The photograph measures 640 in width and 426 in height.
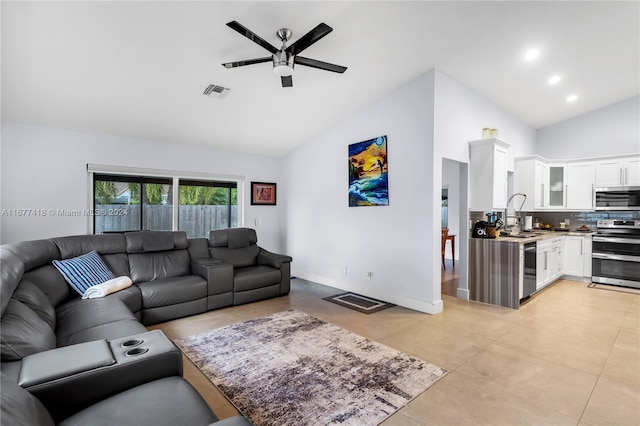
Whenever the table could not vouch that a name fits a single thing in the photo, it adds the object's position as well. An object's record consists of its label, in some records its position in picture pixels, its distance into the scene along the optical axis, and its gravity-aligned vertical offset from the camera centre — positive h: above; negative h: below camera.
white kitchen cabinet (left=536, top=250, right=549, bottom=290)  4.65 -0.84
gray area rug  2.05 -1.31
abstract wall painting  4.48 +0.60
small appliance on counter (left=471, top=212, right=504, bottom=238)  4.49 -0.24
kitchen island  4.10 -0.76
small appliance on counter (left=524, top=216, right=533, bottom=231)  5.97 -0.18
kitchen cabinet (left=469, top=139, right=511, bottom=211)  4.46 +0.59
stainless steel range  5.00 -0.64
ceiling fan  2.45 +1.40
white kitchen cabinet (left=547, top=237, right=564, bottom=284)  5.16 -0.79
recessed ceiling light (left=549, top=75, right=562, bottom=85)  4.38 +1.94
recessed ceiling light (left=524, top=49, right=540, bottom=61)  3.66 +1.93
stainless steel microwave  5.19 +0.29
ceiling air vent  3.78 +1.51
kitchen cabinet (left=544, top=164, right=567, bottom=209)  5.93 +0.52
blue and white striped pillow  3.22 -0.67
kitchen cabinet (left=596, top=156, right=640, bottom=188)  5.17 +0.74
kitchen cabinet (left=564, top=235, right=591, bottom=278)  5.46 -0.75
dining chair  6.60 -0.47
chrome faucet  5.46 +0.01
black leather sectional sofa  1.32 -0.79
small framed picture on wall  6.22 +0.37
